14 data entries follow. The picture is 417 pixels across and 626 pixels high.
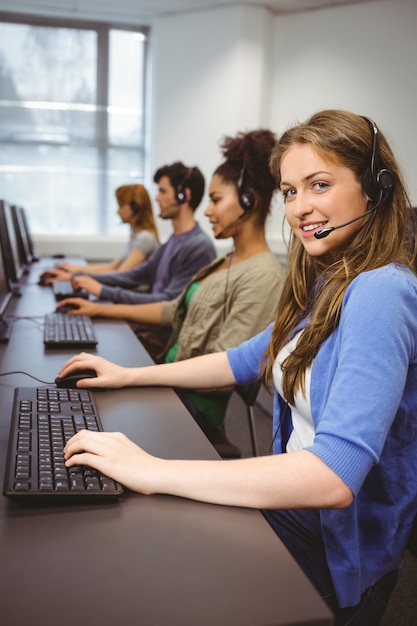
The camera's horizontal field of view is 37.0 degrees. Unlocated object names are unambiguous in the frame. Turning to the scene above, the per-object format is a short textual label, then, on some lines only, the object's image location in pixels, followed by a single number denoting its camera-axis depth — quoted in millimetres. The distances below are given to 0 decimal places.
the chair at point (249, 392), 1741
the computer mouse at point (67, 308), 2156
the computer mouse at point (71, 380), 1264
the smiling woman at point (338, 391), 775
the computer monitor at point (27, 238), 3910
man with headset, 2527
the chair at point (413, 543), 1086
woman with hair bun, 1739
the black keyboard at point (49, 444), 772
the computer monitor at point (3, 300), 1728
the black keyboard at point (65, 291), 2498
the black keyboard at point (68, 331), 1657
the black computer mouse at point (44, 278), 2917
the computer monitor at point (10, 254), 2109
